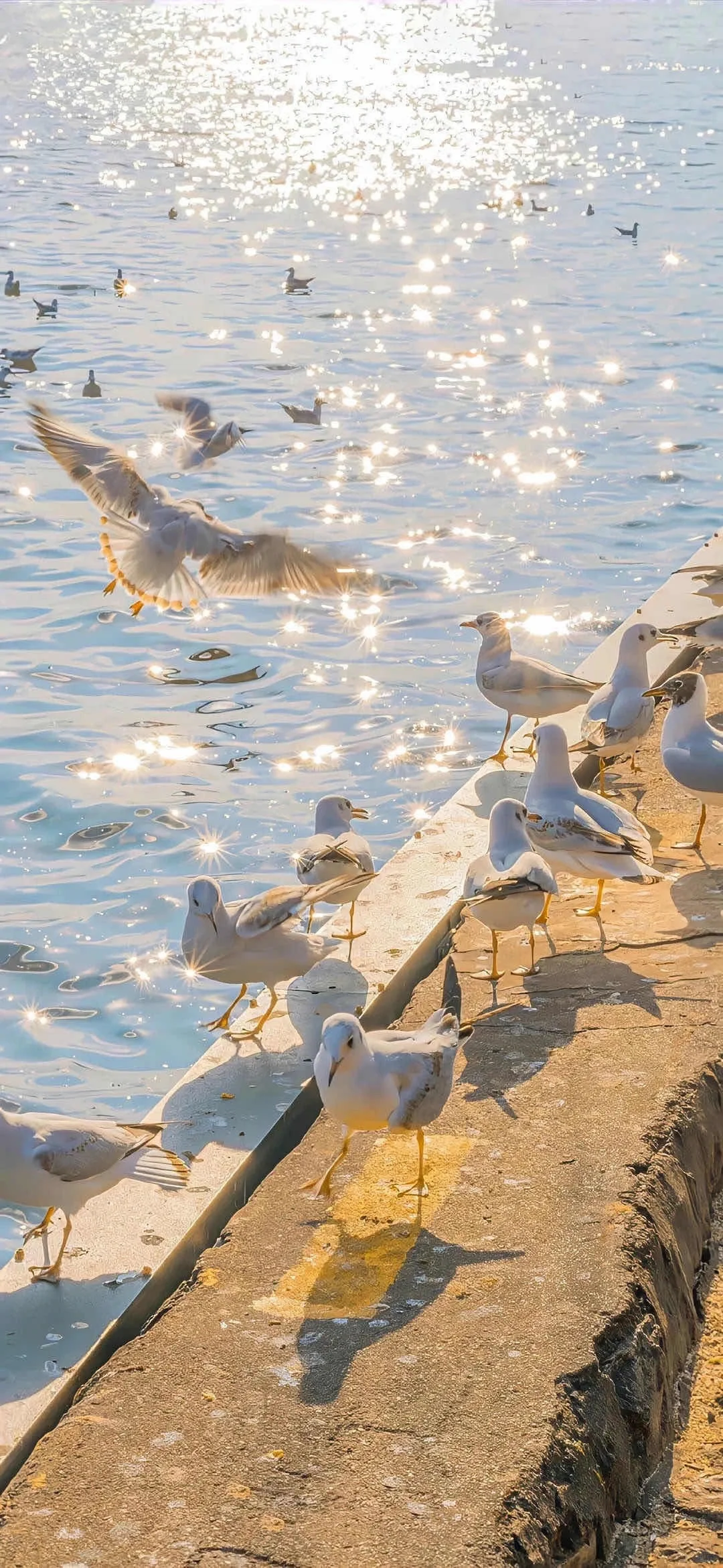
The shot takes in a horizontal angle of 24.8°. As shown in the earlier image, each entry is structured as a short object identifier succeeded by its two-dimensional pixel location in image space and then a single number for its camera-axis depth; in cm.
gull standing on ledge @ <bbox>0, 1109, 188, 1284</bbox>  436
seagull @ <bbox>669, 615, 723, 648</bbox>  800
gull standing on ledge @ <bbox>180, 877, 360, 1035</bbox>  550
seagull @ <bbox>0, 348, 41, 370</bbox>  1669
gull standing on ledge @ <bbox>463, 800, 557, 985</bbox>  530
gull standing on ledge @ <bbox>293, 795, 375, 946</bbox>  590
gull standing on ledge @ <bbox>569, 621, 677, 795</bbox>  697
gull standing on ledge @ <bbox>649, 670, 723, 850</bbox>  637
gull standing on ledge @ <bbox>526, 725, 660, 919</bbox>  578
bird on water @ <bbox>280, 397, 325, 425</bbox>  1566
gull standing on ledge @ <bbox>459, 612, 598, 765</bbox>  768
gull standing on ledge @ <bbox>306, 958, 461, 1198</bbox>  430
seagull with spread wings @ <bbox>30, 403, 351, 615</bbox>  814
